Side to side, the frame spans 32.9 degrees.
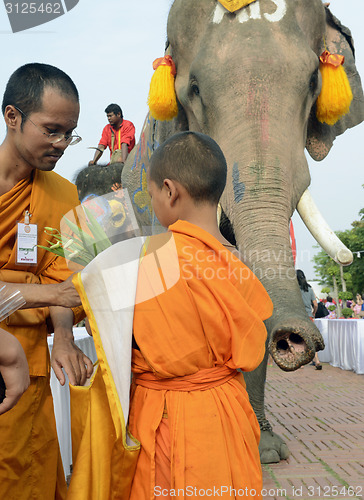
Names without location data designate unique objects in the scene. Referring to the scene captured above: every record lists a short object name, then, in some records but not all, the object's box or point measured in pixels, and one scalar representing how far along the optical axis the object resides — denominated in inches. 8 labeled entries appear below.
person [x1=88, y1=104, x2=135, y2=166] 345.4
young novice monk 81.5
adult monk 96.7
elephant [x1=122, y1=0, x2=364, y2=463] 165.5
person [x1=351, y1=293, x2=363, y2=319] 772.5
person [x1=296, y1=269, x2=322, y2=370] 472.1
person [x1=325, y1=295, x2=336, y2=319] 717.2
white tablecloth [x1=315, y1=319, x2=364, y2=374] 463.5
